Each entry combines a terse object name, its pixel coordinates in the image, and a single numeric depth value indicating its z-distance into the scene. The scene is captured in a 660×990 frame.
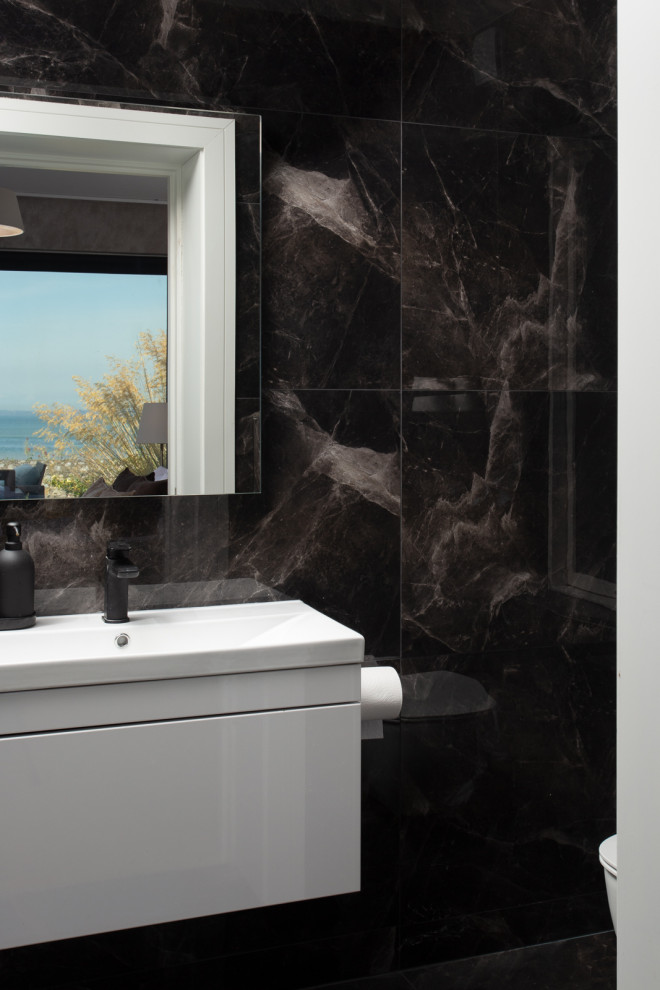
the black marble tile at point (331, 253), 2.27
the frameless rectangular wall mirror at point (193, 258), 2.08
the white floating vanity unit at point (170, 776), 1.70
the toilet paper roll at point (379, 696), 2.12
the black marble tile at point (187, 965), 2.17
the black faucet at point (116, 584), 2.05
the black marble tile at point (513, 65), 2.39
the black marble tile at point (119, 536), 2.13
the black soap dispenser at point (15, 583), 1.97
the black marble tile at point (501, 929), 2.47
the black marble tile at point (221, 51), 2.06
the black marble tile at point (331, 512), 2.30
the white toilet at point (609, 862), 1.88
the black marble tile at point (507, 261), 2.41
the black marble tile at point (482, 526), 2.45
